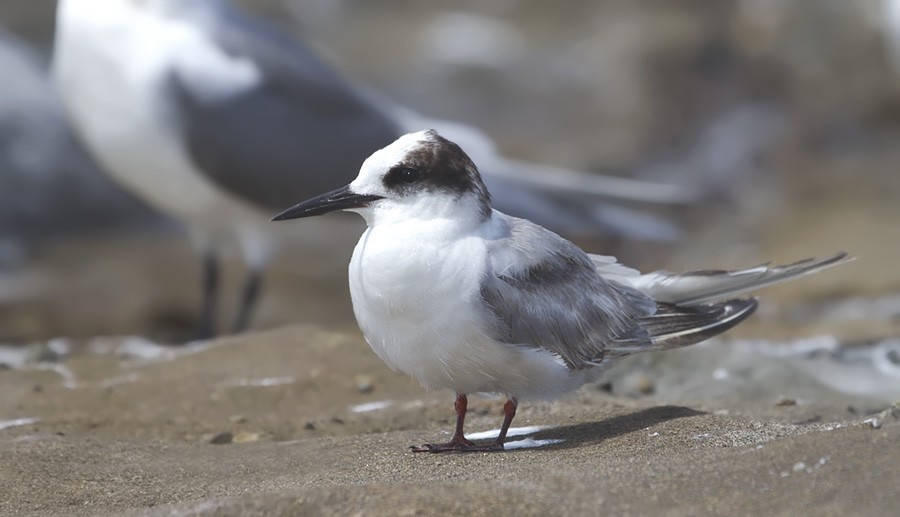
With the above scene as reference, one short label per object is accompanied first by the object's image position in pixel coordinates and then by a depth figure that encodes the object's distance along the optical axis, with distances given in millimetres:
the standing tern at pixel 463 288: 8750
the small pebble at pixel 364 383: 12039
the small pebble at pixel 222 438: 10586
